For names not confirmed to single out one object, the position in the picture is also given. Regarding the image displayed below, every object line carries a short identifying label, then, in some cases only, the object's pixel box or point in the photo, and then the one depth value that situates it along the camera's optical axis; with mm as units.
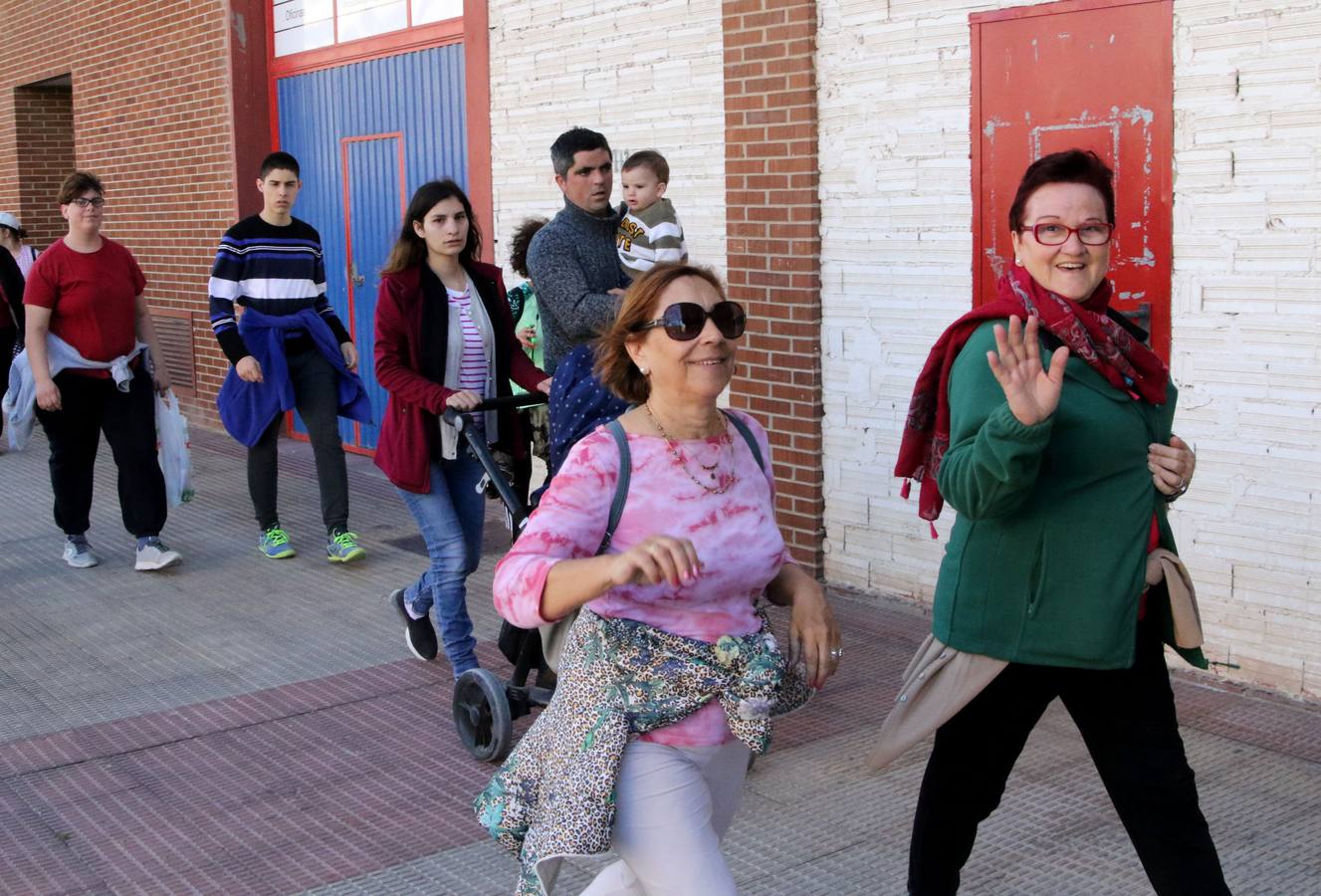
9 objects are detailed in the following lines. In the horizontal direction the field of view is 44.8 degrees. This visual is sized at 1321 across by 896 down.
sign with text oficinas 10836
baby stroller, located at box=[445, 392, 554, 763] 5246
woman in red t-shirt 8086
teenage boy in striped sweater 8492
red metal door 5973
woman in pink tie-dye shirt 2895
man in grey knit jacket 5293
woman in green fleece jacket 3182
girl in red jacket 5695
